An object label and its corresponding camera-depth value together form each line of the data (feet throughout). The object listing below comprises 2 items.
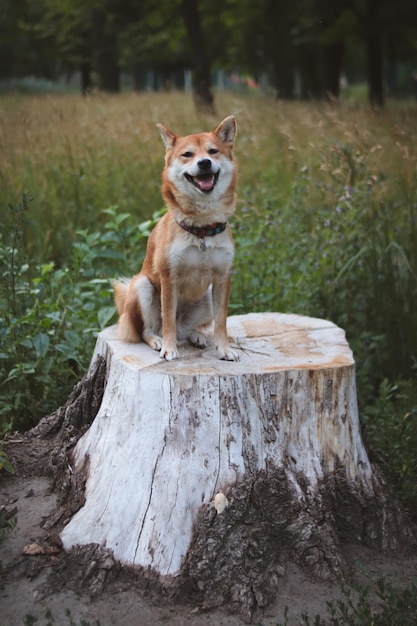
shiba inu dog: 12.35
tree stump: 10.01
